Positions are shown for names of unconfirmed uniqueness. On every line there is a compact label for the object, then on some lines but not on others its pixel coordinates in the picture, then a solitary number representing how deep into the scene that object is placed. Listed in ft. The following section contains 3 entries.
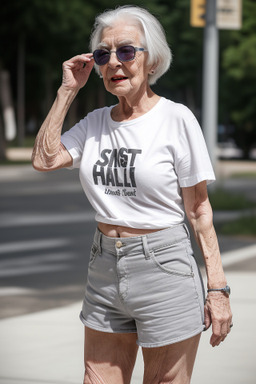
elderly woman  10.91
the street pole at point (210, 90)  50.03
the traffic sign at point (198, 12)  47.80
